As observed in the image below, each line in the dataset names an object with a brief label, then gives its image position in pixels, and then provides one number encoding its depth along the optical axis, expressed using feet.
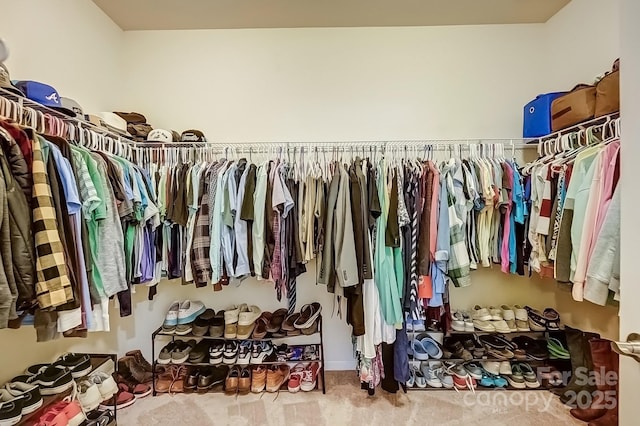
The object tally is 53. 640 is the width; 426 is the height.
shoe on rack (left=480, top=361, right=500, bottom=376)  6.98
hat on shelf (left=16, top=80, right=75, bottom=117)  4.57
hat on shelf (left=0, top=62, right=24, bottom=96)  4.11
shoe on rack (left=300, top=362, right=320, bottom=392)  6.82
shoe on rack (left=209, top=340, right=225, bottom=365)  6.95
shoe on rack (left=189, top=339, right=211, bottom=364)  6.96
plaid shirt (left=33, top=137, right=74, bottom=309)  3.50
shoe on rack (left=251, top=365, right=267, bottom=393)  6.82
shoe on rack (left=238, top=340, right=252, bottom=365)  6.93
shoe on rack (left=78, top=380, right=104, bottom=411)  5.25
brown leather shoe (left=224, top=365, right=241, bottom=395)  6.79
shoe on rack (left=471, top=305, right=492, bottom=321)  7.13
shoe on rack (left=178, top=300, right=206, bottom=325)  7.10
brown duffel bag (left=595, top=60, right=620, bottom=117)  5.10
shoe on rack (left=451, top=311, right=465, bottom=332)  6.99
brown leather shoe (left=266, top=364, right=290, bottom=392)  6.81
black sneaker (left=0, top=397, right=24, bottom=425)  4.13
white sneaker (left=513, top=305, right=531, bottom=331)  7.06
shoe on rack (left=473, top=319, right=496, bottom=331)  7.00
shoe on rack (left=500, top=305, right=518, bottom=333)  7.06
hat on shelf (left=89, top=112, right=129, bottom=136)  5.94
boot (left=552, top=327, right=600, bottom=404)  6.37
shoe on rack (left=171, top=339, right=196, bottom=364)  6.97
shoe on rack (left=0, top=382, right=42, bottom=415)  4.47
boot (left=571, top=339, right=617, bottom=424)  5.83
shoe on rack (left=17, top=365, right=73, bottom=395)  4.89
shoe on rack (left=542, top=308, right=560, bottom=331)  6.98
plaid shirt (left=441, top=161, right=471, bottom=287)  5.96
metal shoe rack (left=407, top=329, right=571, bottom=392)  6.86
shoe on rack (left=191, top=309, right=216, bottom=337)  7.02
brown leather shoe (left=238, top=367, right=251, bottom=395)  6.77
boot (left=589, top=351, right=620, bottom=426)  5.45
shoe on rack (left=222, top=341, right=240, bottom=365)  6.92
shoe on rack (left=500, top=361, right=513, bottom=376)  6.95
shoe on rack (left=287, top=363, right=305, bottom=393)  6.81
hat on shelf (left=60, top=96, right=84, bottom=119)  5.26
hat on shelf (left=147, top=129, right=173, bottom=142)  6.98
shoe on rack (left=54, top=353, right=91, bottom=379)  5.36
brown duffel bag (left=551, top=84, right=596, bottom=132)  5.59
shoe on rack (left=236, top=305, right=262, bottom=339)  6.90
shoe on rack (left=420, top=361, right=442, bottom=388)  6.88
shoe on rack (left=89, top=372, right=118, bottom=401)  5.54
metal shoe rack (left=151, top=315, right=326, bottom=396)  6.89
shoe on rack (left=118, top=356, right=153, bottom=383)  7.02
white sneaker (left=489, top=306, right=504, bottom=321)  7.12
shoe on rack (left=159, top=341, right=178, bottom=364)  7.00
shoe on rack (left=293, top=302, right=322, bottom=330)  6.95
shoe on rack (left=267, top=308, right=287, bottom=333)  7.07
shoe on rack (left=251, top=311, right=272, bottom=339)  6.92
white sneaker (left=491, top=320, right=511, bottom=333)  6.99
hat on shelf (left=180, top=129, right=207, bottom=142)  7.15
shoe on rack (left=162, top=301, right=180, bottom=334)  7.02
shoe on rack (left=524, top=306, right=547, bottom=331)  7.02
